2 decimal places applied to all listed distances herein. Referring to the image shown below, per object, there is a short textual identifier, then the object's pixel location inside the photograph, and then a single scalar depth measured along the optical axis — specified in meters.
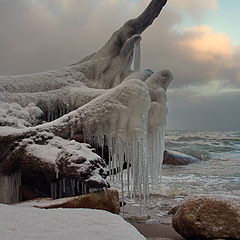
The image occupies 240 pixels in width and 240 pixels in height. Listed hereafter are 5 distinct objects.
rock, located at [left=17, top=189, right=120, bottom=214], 4.72
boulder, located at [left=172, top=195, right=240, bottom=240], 5.62
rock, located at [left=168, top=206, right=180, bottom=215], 8.24
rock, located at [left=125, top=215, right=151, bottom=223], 7.34
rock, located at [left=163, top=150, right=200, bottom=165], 21.84
